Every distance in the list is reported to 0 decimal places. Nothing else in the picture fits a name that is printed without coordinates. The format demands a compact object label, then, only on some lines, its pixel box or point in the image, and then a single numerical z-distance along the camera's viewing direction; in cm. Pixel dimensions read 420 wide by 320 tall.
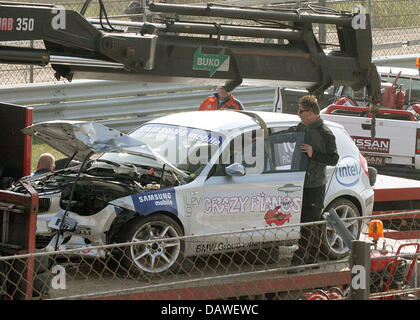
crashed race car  1614
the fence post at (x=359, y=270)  1012
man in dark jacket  1677
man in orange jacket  2364
